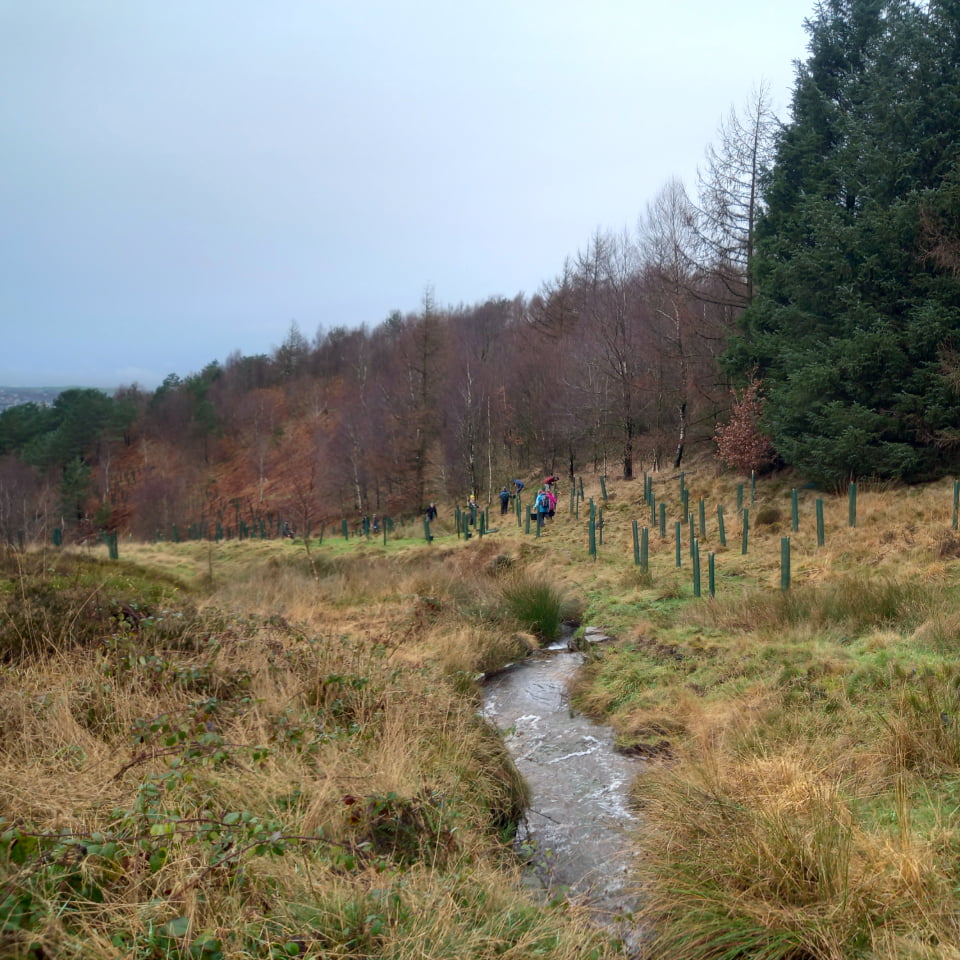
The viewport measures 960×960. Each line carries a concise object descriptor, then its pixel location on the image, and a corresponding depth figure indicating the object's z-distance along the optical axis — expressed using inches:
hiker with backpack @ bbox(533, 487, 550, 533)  866.8
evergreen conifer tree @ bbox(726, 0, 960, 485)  648.4
